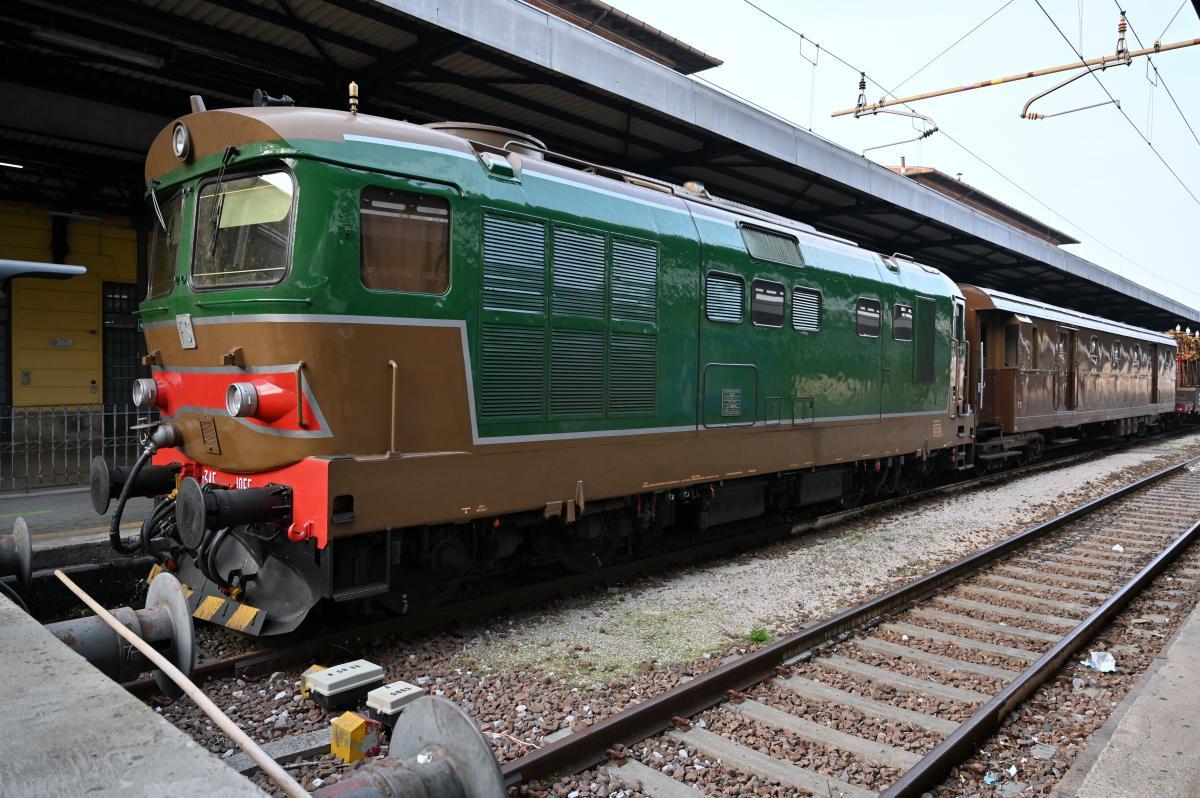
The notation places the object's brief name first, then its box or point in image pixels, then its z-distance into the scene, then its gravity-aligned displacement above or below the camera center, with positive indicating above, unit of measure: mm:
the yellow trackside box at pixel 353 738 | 3922 -1797
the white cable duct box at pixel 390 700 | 4055 -1662
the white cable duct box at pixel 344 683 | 4410 -1719
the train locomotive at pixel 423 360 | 4883 +158
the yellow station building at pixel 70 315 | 14734 +1161
